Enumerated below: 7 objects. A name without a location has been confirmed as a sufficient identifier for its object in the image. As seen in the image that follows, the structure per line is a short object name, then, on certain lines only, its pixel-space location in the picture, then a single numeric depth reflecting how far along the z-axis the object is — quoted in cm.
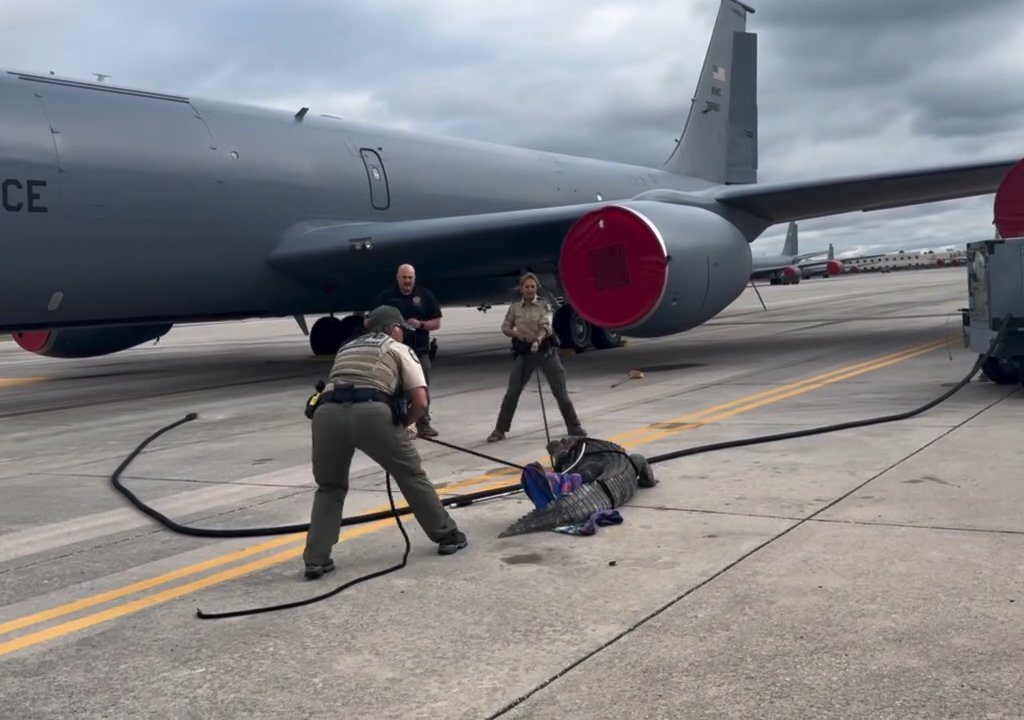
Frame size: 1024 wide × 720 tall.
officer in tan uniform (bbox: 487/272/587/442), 827
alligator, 524
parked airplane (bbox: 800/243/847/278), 9481
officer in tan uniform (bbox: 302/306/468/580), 466
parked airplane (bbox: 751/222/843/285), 3403
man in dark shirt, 880
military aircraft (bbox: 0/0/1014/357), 1066
